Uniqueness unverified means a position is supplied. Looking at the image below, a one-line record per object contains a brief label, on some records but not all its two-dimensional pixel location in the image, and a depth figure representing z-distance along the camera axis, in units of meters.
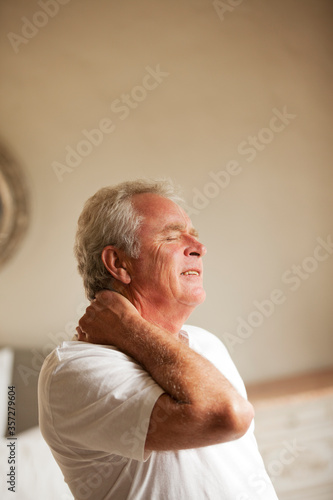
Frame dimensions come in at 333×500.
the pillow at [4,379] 2.18
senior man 0.87
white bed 1.93
